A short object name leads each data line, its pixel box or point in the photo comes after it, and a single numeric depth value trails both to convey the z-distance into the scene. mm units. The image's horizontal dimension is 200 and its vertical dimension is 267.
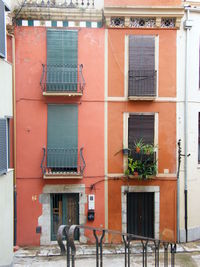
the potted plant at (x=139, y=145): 11523
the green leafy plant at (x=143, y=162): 11492
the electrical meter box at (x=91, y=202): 11750
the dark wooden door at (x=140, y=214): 12031
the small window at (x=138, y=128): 11812
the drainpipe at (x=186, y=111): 11703
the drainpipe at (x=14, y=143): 11422
